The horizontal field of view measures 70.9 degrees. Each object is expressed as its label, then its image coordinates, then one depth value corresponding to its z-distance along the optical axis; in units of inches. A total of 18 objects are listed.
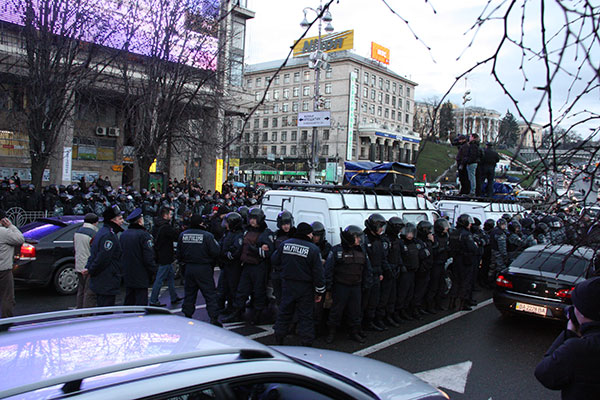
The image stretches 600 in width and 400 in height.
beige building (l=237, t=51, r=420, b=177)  2851.9
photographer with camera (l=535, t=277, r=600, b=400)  102.6
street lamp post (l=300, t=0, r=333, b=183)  703.0
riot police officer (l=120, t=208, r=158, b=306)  250.4
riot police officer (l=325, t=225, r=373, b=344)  251.8
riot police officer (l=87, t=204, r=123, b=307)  233.0
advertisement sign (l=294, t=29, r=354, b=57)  2741.1
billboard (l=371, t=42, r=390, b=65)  2918.3
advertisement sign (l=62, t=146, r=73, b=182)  733.3
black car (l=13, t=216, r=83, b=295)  304.0
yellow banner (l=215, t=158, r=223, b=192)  1117.7
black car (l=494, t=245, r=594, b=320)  264.8
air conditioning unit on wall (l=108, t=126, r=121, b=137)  1007.6
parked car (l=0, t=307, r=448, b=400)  62.8
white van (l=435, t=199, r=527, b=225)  458.9
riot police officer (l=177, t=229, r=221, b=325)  263.6
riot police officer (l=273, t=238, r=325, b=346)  232.5
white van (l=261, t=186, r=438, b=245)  282.5
